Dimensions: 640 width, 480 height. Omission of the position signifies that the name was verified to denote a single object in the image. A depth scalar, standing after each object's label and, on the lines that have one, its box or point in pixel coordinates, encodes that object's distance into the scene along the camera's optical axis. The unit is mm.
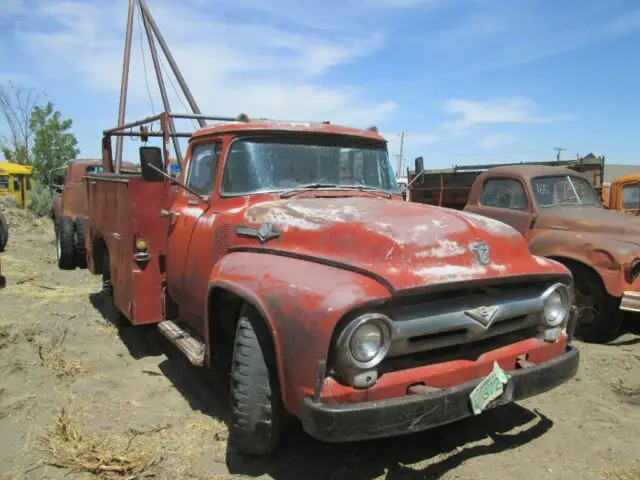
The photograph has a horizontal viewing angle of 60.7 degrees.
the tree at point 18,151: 33500
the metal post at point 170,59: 12164
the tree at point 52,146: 29938
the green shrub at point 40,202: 21094
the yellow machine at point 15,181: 23453
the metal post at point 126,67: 11915
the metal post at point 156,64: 12414
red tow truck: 2650
